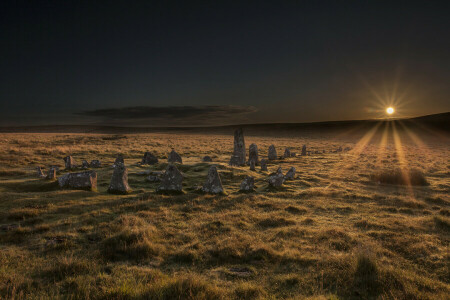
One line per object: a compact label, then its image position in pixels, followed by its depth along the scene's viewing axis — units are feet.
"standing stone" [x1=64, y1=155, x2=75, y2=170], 66.18
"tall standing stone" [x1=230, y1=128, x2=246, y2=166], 80.84
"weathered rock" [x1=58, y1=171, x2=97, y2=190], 44.24
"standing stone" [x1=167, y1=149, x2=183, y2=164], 74.86
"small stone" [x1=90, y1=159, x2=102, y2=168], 72.38
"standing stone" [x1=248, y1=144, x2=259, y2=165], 83.76
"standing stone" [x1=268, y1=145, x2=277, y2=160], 103.65
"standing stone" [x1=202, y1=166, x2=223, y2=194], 44.60
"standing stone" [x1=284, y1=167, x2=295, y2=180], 60.13
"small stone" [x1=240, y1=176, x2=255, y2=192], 47.70
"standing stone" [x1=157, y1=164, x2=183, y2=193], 44.79
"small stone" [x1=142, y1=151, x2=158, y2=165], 75.22
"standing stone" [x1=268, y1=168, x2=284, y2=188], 50.14
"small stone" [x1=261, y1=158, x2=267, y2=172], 72.57
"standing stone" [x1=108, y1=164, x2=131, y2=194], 43.86
